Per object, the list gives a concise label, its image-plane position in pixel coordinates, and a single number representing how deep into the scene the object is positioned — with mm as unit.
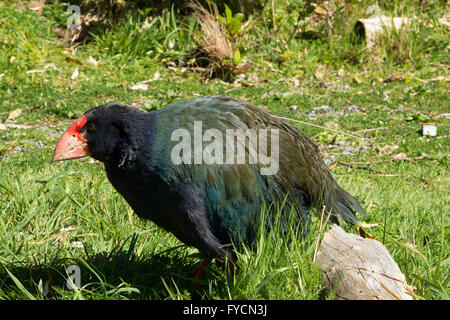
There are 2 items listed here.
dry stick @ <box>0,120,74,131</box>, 4858
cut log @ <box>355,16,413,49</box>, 6434
